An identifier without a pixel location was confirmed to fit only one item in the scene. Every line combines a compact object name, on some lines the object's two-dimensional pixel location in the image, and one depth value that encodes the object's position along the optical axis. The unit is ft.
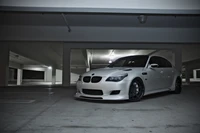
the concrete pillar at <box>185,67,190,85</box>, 72.58
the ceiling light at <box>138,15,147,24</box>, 22.80
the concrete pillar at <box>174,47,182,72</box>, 31.42
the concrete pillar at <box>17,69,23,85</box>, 87.86
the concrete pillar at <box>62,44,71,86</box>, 31.01
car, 13.00
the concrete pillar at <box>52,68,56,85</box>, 85.98
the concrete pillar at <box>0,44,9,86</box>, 31.78
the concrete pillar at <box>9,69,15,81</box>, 91.19
